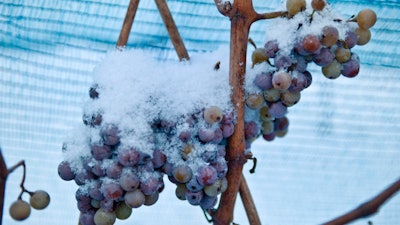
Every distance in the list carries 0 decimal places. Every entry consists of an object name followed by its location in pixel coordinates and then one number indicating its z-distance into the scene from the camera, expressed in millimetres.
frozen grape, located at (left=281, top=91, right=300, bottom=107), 921
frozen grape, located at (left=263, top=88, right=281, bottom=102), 927
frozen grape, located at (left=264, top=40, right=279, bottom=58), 902
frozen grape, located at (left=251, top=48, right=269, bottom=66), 940
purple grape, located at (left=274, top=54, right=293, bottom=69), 889
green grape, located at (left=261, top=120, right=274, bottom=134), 1018
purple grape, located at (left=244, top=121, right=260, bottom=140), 963
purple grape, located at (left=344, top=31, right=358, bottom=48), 915
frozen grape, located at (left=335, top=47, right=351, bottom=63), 912
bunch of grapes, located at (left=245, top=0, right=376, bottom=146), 878
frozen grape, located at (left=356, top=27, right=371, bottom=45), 927
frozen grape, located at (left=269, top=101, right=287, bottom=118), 939
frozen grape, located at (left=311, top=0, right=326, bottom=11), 873
